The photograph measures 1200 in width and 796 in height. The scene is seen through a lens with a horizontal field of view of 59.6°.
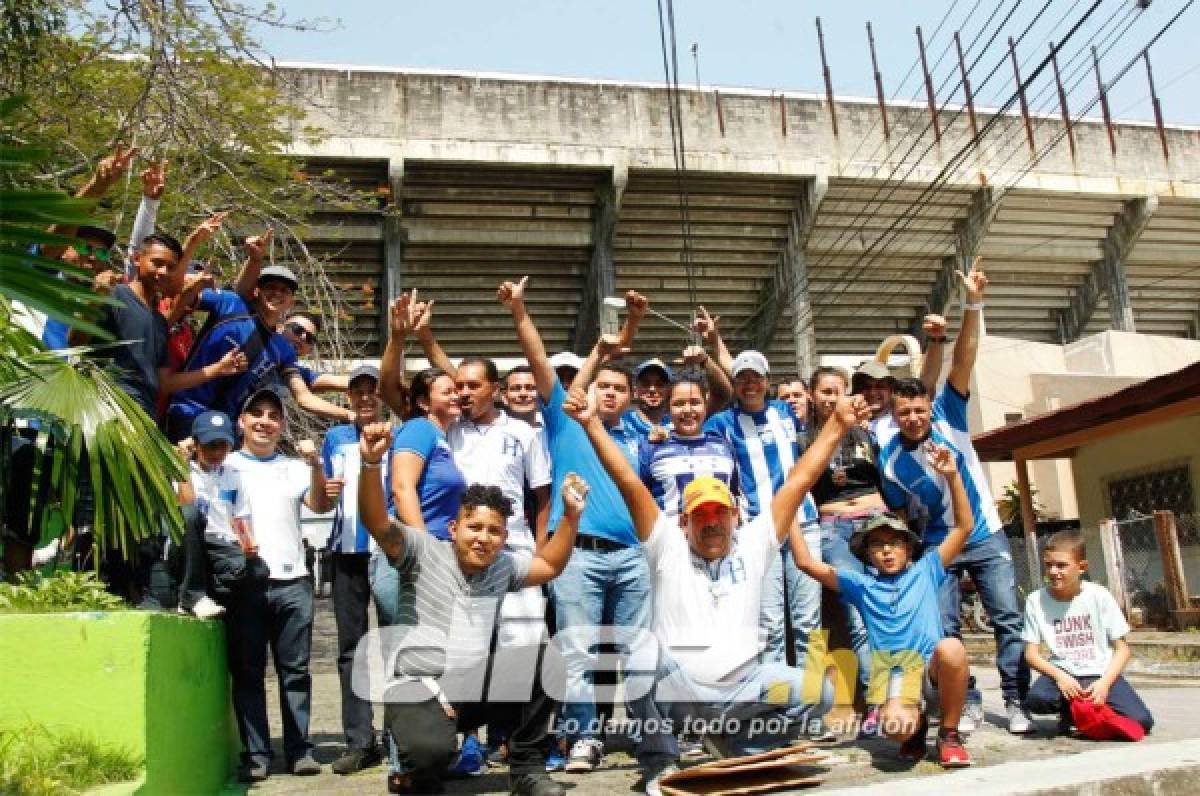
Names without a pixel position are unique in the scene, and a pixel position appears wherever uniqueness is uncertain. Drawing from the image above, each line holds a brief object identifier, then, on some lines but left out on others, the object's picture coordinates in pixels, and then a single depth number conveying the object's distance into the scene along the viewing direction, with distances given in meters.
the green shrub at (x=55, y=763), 2.47
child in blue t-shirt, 3.82
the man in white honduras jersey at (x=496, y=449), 4.46
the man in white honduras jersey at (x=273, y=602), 4.19
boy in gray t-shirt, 3.62
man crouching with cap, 3.72
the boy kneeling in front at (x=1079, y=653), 4.26
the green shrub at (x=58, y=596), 2.96
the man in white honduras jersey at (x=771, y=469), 4.55
